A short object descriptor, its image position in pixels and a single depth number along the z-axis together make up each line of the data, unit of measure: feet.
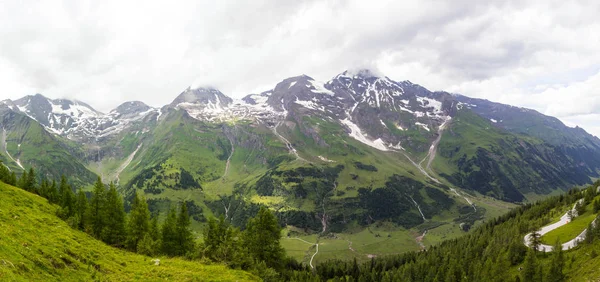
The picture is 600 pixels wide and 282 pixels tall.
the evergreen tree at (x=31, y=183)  258.41
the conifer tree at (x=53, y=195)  239.77
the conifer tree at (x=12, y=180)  253.67
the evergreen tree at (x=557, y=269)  308.81
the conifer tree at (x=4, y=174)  247.74
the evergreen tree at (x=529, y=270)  325.42
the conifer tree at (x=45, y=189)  245.69
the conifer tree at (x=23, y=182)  257.03
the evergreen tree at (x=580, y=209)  488.44
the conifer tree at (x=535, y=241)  394.87
